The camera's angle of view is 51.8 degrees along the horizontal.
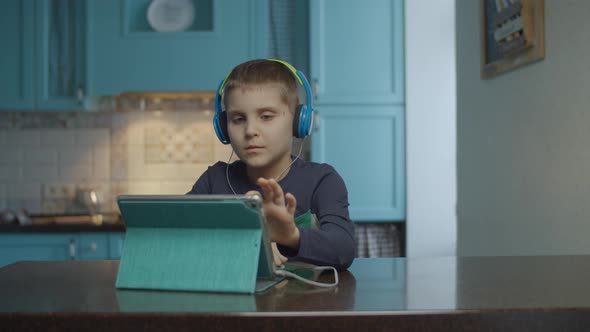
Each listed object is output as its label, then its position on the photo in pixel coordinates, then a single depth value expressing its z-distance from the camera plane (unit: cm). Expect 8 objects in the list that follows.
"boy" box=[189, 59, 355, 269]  117
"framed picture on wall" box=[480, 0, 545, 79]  166
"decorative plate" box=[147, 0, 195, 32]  322
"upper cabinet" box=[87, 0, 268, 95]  309
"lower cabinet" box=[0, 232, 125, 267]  291
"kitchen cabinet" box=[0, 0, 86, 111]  311
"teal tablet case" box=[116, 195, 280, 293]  79
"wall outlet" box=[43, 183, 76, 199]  343
